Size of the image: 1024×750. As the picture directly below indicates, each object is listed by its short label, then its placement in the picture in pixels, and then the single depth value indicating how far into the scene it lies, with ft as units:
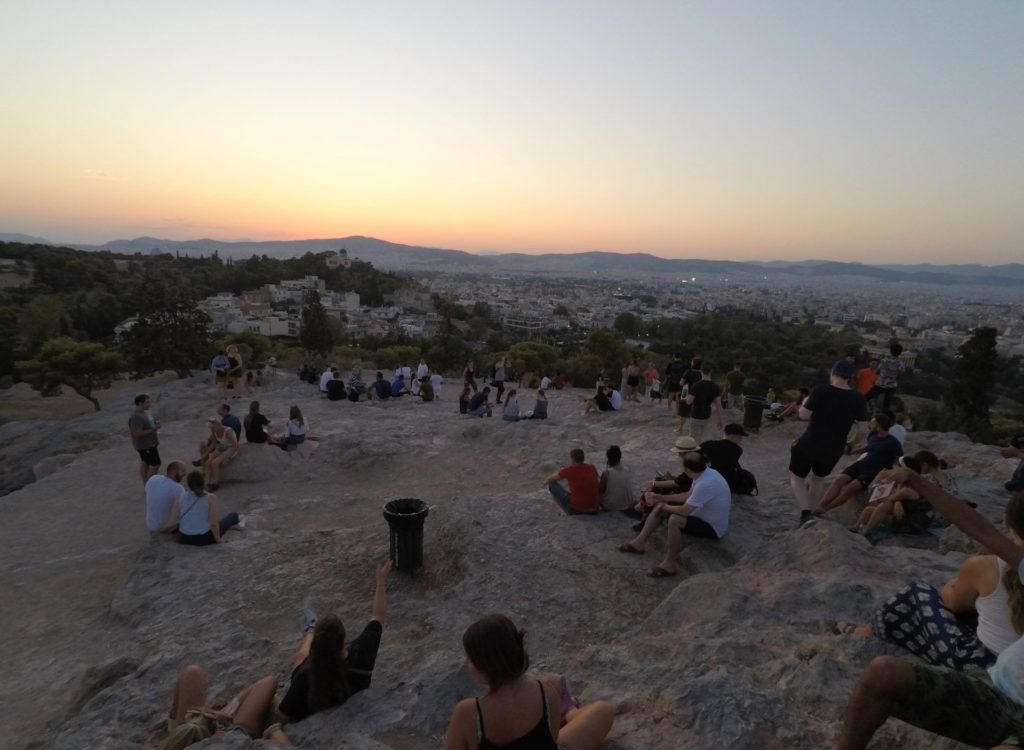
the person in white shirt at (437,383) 56.65
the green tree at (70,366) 79.87
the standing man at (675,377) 46.34
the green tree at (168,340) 73.61
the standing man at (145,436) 28.19
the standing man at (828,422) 18.83
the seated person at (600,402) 45.54
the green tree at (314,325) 82.38
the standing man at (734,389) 42.22
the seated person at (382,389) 51.26
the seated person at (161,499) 21.68
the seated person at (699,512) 17.63
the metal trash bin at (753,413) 40.27
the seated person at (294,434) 34.53
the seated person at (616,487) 22.11
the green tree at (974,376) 81.10
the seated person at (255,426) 31.53
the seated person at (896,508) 19.76
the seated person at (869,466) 19.76
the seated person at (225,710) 10.14
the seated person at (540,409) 42.93
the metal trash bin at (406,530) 18.63
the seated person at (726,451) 21.36
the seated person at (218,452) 29.71
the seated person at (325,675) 10.84
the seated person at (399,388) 53.16
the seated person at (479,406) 45.00
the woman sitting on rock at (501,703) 7.64
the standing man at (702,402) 31.32
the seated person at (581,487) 21.72
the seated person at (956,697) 7.19
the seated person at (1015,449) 29.87
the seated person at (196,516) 21.65
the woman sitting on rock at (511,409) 43.45
